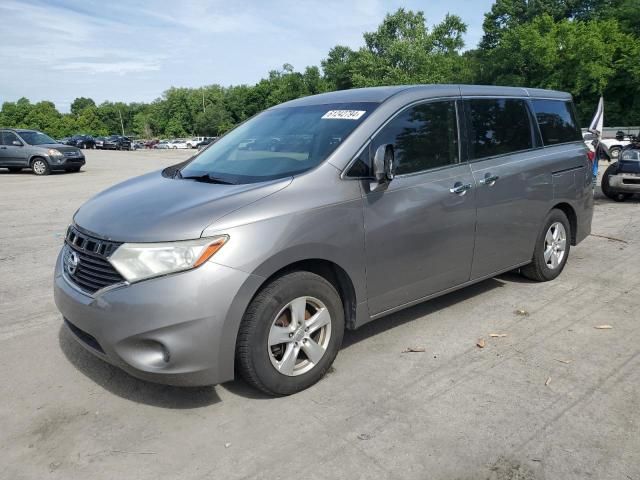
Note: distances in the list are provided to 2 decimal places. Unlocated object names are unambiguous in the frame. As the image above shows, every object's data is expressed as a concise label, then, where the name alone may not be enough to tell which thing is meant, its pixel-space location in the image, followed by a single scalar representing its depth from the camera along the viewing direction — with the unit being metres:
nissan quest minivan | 2.82
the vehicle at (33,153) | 19.22
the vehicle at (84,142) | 61.53
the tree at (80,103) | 166.25
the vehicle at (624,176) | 10.59
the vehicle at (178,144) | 77.69
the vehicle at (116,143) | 59.03
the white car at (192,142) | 77.19
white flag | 11.02
